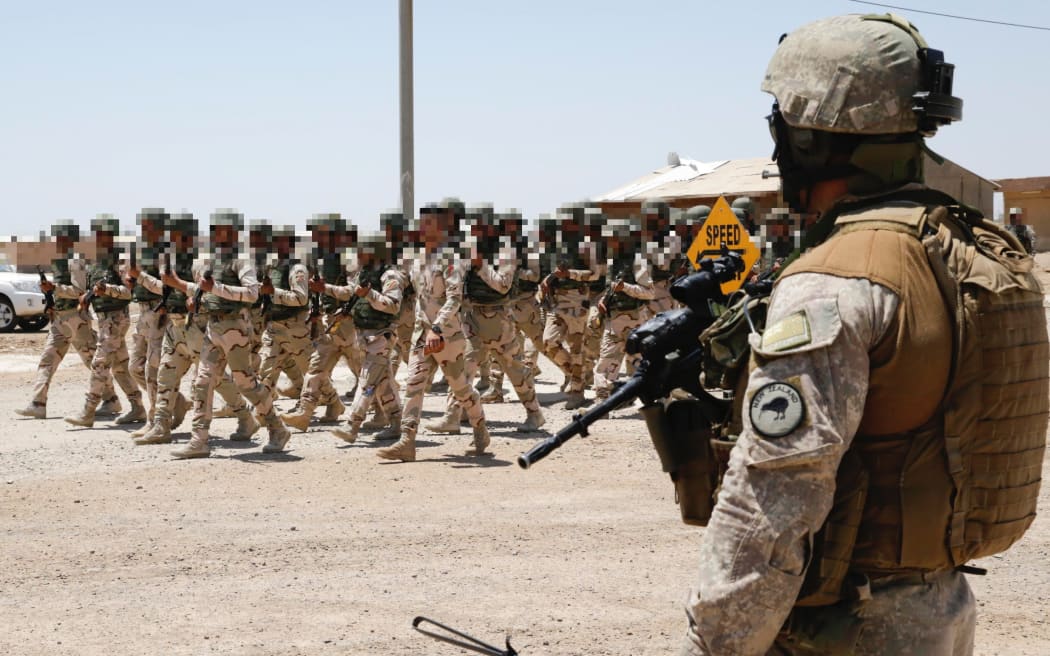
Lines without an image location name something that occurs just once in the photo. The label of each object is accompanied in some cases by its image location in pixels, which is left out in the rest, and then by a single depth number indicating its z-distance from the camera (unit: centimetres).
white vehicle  2523
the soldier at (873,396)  227
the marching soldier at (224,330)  1103
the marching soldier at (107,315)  1315
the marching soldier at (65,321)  1387
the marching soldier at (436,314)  1070
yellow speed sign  1095
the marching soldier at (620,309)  1430
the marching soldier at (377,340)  1184
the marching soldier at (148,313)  1188
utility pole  1841
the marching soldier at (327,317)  1266
